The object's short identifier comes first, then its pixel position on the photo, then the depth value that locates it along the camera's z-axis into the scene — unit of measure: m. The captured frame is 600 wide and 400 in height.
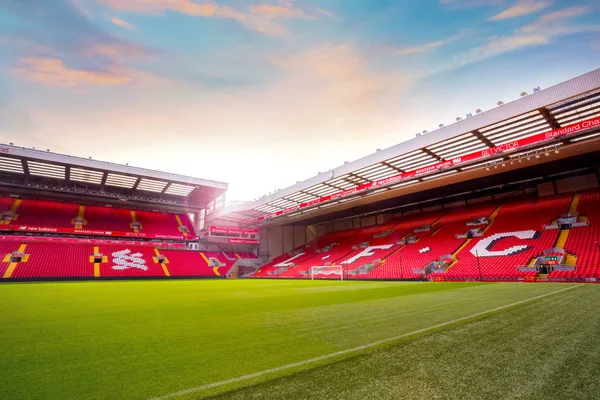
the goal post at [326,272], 25.09
